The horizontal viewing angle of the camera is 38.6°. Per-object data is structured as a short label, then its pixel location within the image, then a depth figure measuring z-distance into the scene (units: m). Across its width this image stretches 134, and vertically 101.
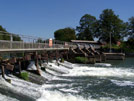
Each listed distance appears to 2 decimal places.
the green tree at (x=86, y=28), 92.86
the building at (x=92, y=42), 81.85
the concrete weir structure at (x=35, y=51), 16.82
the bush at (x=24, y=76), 18.34
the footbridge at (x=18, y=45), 15.86
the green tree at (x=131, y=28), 84.26
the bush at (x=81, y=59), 42.41
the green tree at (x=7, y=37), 16.53
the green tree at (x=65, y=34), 99.82
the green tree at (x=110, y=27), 81.61
